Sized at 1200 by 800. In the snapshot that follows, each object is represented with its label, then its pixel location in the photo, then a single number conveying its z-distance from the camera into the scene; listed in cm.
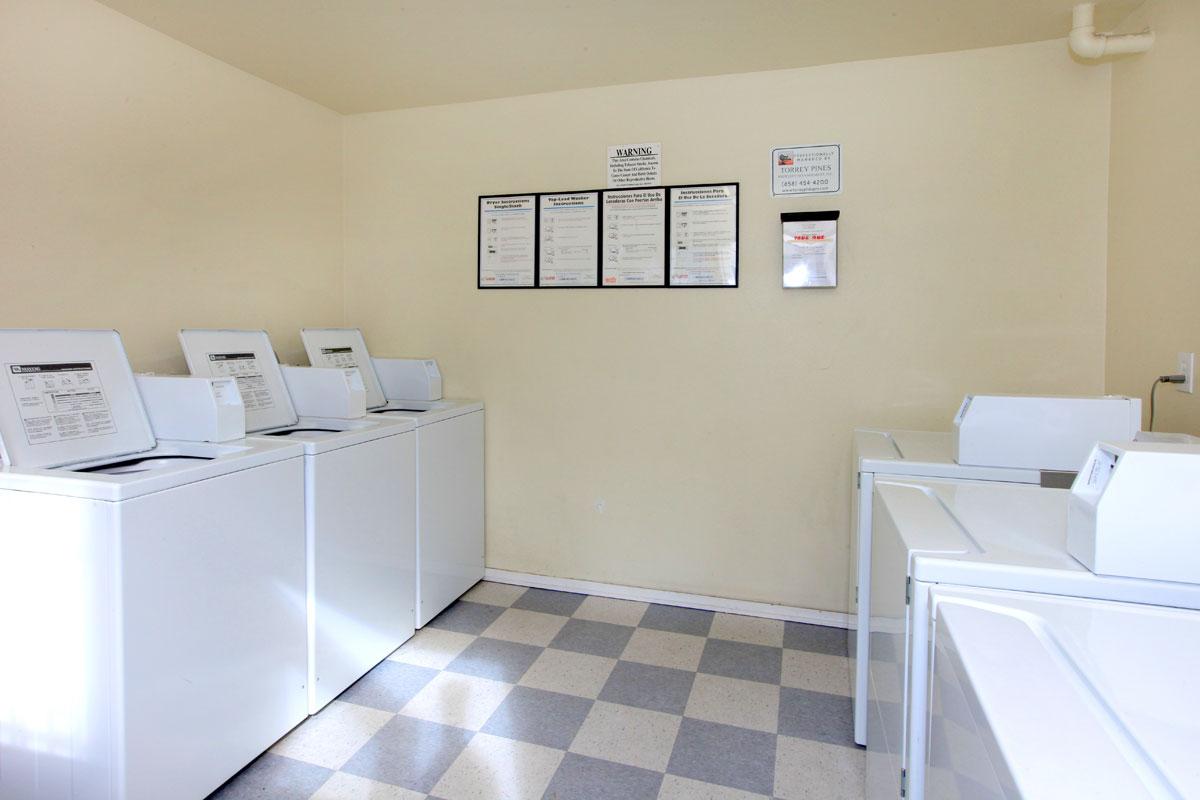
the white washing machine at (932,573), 101
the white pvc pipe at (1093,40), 212
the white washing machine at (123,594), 148
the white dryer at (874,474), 178
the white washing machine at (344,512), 210
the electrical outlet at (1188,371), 182
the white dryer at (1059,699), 59
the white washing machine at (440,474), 272
